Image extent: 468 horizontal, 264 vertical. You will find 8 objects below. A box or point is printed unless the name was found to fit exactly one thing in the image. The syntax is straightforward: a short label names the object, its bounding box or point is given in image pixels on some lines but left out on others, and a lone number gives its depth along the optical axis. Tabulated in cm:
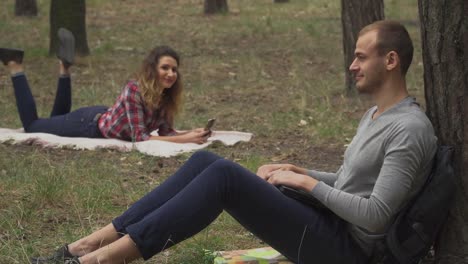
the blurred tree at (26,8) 1956
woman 748
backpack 366
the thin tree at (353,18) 967
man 369
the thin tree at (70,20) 1315
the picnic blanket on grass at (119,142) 740
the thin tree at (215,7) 1994
